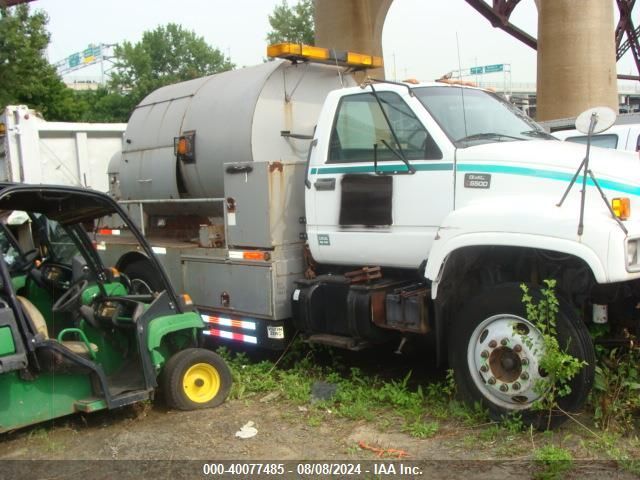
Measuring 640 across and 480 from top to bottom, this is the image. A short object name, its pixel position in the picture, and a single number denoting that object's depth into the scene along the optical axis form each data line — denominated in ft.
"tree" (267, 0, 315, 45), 144.15
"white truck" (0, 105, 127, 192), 35.76
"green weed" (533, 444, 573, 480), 12.82
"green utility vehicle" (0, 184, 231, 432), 15.06
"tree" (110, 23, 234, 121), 159.53
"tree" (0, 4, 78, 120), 75.97
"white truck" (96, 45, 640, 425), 14.74
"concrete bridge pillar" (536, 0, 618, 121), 46.09
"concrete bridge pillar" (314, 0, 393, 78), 57.77
